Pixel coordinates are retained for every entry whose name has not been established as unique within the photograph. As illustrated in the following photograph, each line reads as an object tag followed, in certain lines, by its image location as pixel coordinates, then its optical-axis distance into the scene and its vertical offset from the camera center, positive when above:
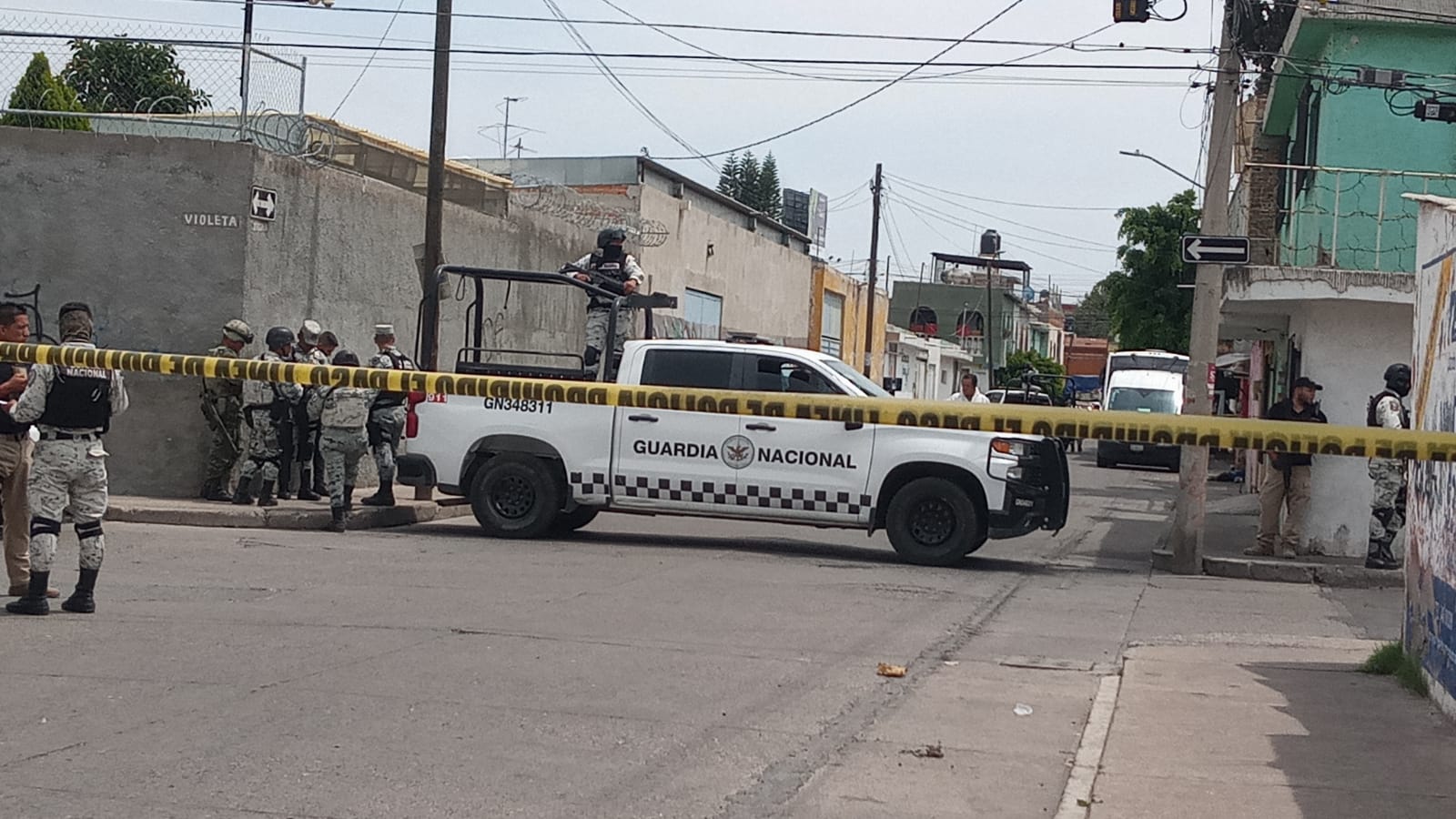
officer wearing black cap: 15.48 -0.48
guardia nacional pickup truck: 14.29 -0.48
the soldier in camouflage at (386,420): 16.14 -0.31
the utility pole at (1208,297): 15.50 +1.42
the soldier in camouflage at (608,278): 16.30 +1.32
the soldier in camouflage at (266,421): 15.60 -0.37
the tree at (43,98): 21.59 +3.99
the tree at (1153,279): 50.59 +5.15
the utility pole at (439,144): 18.50 +2.99
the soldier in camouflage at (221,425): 16.12 -0.44
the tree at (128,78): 18.36 +4.38
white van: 40.28 +1.01
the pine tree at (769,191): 106.89 +15.47
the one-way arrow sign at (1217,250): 15.16 +1.83
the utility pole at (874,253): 50.44 +5.36
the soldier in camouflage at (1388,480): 14.26 -0.28
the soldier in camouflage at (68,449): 9.09 -0.44
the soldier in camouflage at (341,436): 15.16 -0.45
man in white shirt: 21.31 +0.49
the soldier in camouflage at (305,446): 16.55 -0.64
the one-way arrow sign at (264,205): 16.81 +1.94
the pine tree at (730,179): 105.31 +15.69
